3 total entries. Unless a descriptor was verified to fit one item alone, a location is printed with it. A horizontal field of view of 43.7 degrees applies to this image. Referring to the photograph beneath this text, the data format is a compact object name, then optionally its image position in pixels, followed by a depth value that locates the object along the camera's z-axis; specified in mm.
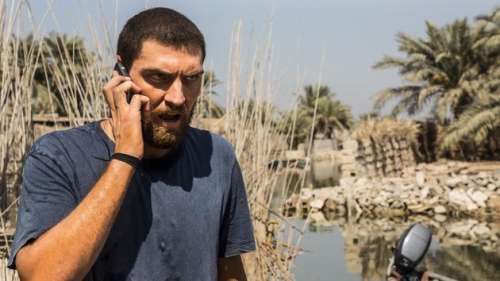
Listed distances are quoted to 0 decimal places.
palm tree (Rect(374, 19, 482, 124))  20375
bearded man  1033
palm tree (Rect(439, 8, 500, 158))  18141
